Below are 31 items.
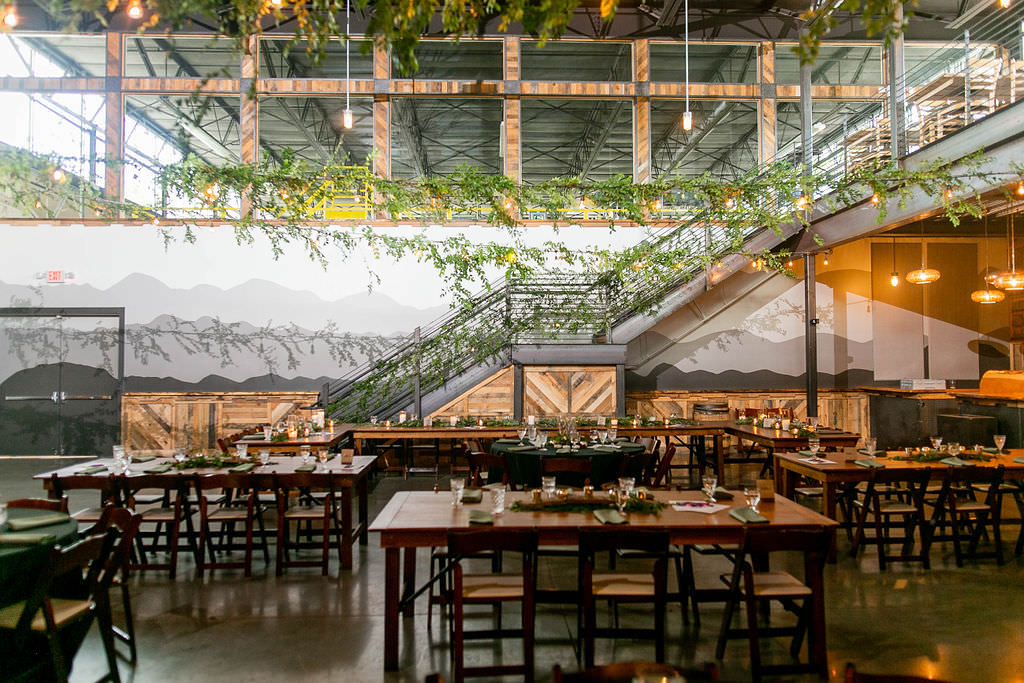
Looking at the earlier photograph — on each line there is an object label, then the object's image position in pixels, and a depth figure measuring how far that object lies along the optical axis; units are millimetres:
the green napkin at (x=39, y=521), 3646
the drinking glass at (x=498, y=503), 4098
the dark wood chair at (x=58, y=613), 3002
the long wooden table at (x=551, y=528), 3641
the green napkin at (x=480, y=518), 3812
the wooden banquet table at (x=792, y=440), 7977
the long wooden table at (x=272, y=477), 5434
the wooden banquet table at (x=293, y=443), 7879
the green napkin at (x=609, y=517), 3816
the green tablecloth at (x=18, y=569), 3146
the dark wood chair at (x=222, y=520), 5266
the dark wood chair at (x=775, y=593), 3410
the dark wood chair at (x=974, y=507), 5523
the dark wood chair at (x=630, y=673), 1971
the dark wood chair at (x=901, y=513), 5500
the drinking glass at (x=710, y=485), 4527
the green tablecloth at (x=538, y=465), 6539
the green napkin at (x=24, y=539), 3281
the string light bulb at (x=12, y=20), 4534
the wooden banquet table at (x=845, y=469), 5613
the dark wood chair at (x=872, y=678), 1881
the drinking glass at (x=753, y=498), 4234
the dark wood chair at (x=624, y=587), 3480
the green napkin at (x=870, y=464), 5638
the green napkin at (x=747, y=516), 3834
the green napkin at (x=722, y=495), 4525
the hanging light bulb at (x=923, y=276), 10209
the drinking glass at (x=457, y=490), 4254
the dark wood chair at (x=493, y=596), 3375
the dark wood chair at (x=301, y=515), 5277
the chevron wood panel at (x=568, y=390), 10242
